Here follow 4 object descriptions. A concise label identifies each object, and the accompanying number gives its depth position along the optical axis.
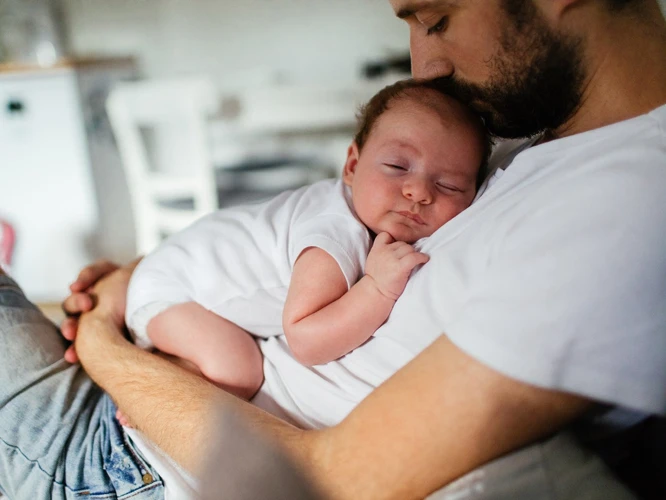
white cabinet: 2.58
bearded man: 0.49
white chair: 2.33
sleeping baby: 0.72
